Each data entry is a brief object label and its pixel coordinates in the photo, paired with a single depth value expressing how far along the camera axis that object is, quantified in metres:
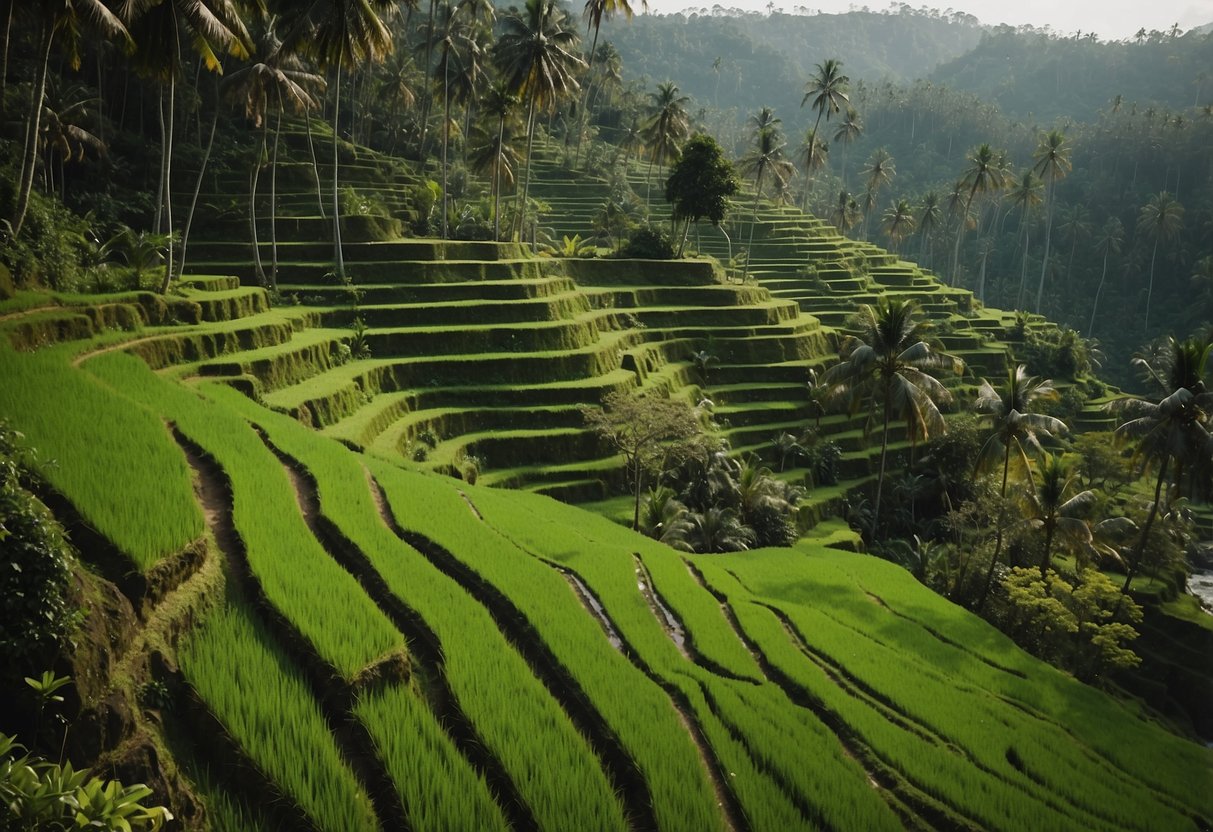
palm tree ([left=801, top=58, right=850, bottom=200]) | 58.44
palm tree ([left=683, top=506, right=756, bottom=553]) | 23.25
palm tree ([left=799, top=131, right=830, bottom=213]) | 69.40
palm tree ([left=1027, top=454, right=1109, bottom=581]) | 24.17
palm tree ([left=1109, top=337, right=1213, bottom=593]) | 22.83
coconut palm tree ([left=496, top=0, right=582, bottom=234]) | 36.12
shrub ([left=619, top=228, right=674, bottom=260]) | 45.09
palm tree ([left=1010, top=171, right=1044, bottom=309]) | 75.44
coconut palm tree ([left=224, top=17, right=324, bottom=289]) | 27.53
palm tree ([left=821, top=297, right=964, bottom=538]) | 27.61
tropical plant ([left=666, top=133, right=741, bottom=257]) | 44.22
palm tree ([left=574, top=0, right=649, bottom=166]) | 34.41
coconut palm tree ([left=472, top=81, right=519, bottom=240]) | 40.38
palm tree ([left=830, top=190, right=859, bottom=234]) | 82.75
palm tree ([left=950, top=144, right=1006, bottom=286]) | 66.56
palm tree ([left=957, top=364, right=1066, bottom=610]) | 26.97
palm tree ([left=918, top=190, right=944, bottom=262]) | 81.94
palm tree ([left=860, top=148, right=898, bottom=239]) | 84.25
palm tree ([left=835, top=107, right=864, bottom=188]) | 72.75
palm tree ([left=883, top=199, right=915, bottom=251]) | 78.69
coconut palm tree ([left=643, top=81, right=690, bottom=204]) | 55.06
